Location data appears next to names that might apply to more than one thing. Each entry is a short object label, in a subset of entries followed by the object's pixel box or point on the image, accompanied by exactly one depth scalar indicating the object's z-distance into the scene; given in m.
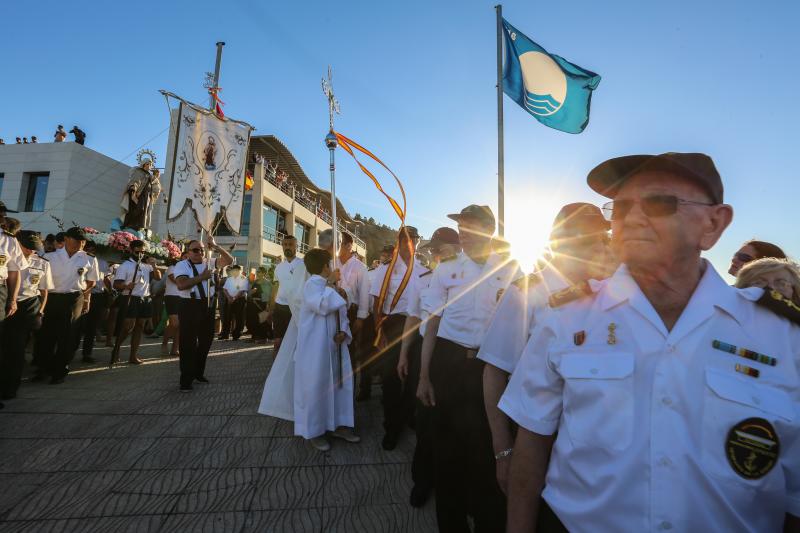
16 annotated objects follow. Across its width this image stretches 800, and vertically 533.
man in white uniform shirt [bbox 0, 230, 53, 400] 4.89
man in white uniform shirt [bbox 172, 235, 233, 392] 5.66
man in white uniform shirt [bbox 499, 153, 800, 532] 1.13
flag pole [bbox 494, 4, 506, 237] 4.89
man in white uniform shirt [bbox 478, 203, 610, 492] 2.07
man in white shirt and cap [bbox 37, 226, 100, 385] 5.83
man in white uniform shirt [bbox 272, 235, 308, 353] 6.66
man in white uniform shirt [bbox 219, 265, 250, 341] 11.11
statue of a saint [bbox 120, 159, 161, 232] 11.67
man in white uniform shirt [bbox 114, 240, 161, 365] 7.25
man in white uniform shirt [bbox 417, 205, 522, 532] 2.48
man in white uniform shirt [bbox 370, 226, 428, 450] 4.24
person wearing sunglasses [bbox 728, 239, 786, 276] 2.83
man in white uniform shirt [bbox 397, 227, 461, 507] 3.12
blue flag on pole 6.43
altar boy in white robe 4.08
